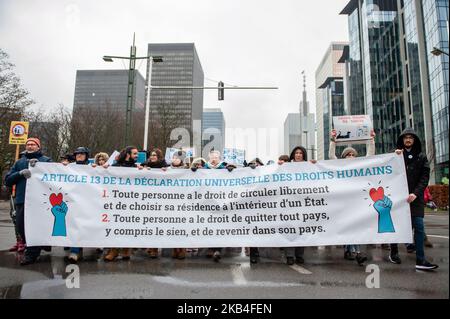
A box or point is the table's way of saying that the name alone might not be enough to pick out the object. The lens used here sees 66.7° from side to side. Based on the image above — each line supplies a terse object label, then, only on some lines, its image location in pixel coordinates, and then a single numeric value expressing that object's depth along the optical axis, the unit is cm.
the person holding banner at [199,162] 715
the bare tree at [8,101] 2606
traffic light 1862
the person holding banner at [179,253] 617
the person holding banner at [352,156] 560
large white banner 551
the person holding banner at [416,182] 511
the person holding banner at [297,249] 571
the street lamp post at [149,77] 1764
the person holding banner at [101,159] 708
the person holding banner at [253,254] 580
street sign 1325
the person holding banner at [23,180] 575
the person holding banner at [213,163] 653
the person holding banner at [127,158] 654
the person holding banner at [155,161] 671
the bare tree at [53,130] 3356
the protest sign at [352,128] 942
